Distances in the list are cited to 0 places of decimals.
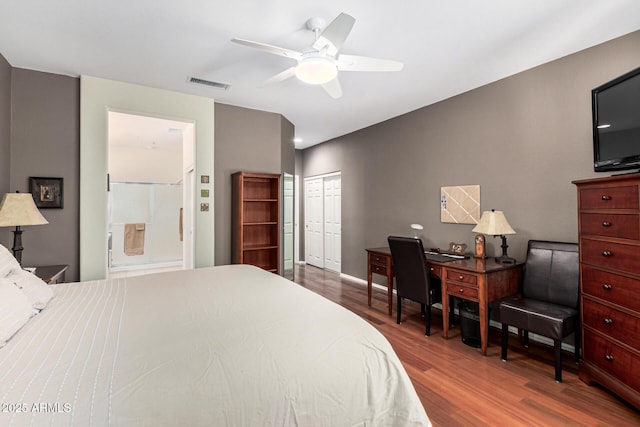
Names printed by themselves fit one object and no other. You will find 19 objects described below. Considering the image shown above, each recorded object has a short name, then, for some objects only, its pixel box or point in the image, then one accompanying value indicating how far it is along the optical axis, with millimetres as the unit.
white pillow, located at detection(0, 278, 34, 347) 1213
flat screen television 1938
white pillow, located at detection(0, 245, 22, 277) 1656
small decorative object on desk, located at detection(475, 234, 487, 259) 3162
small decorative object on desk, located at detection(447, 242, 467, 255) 3464
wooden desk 2660
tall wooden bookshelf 3992
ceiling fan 1909
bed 880
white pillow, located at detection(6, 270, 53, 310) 1620
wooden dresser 1803
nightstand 2500
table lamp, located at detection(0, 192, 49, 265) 2459
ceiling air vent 3285
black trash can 2973
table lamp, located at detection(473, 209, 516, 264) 2896
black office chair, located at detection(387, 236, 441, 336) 3066
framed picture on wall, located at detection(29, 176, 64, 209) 3045
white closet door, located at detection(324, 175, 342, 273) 5879
